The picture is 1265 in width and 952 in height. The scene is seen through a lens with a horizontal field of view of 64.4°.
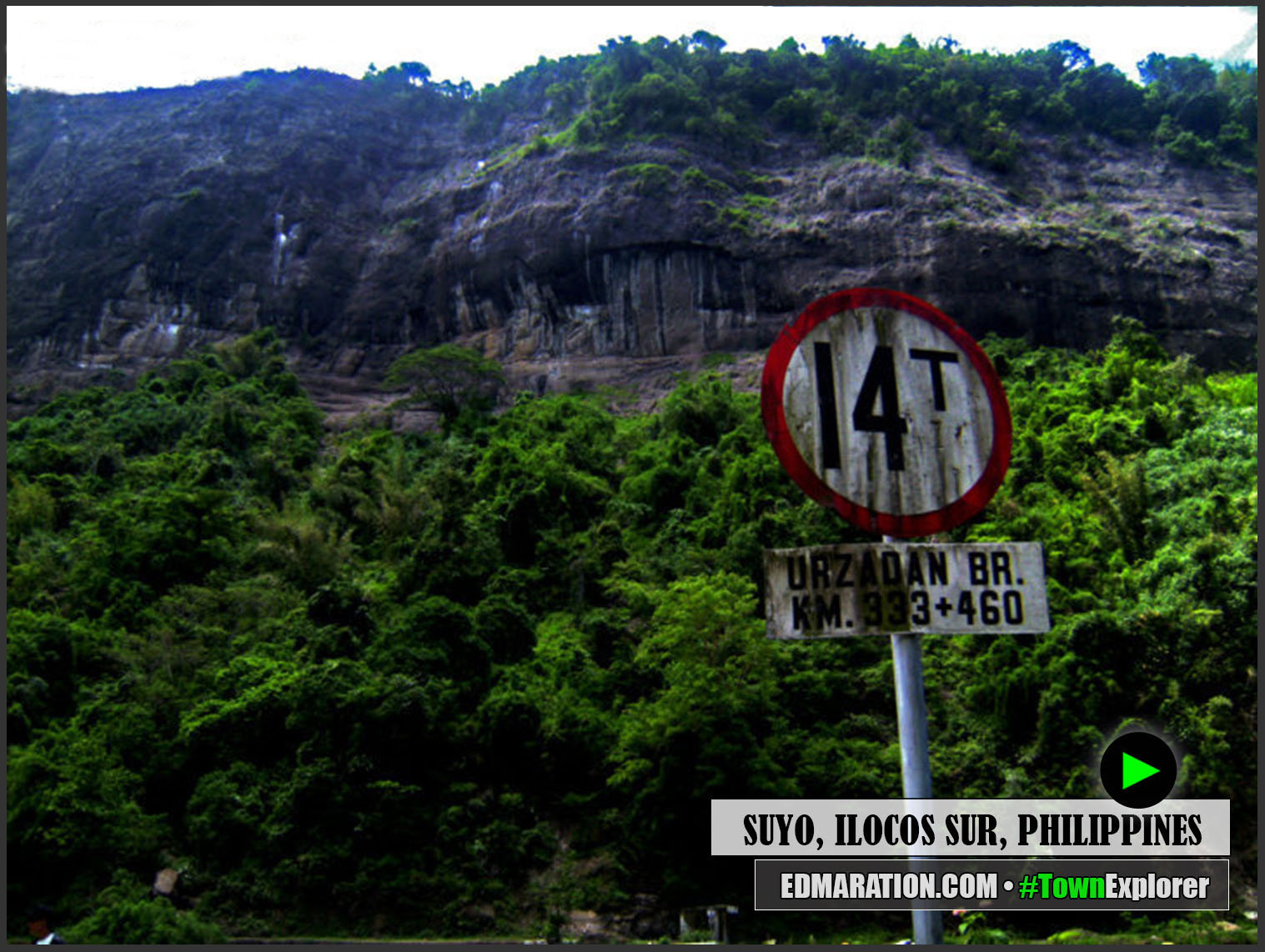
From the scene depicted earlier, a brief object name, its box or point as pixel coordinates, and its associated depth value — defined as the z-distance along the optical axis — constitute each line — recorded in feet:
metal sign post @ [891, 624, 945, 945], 10.18
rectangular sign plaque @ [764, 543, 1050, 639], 10.42
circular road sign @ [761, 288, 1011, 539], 10.89
